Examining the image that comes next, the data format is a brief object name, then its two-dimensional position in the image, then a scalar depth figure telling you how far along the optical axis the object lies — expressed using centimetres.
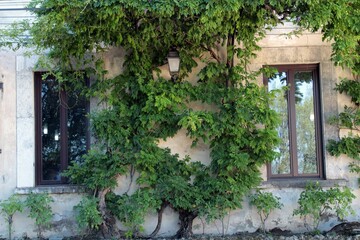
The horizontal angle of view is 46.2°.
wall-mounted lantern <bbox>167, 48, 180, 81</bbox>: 625
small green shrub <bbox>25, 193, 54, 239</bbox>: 602
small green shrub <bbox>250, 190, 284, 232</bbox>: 620
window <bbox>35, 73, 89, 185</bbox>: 677
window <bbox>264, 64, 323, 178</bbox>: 688
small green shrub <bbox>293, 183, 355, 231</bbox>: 613
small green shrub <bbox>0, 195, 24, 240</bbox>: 604
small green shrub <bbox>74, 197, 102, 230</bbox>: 588
